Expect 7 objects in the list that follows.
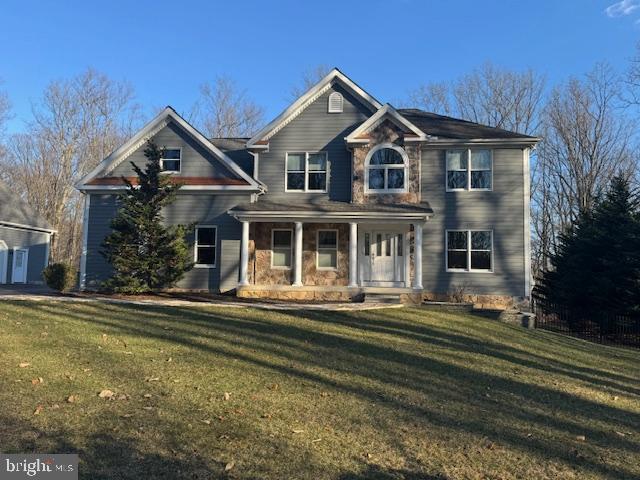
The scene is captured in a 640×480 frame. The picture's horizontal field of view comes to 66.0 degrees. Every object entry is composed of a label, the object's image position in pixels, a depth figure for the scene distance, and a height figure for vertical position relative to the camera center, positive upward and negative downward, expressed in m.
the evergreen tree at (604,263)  15.75 +0.61
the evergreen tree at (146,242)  15.12 +0.97
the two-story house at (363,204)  17.03 +2.51
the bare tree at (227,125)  37.88 +11.60
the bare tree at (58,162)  38.75 +8.77
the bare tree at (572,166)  32.06 +7.65
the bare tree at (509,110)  34.75 +11.96
